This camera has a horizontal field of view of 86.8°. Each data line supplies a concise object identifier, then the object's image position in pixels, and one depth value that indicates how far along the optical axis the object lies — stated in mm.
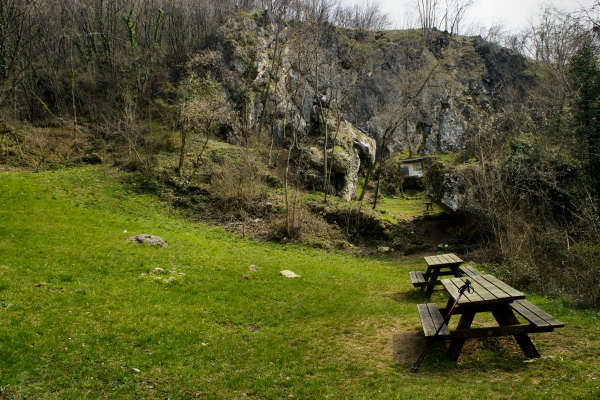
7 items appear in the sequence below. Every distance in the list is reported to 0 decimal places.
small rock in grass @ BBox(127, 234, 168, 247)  12211
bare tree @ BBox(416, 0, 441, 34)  47522
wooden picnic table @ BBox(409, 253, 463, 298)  9290
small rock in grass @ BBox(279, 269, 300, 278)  11742
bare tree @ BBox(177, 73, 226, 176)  23930
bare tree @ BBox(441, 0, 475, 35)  29520
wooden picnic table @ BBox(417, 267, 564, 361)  5093
